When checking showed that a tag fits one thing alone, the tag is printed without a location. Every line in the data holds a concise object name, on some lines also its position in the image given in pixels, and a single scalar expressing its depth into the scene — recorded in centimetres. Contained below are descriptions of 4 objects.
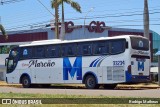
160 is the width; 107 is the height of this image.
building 6971
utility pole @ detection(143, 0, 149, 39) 3631
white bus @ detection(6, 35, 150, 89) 2734
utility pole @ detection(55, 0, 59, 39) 4322
